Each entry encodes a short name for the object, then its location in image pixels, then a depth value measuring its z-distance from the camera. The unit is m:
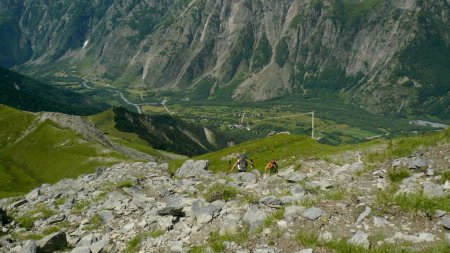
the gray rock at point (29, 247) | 18.94
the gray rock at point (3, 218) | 26.79
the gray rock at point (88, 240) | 20.00
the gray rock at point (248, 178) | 27.64
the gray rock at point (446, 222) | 13.73
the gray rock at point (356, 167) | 26.48
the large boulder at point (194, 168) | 33.25
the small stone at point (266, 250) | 14.06
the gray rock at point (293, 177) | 25.69
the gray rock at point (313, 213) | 15.63
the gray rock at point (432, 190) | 16.63
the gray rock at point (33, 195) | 37.00
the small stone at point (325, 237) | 13.94
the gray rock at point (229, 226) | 16.56
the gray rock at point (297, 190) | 20.48
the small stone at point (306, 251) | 13.42
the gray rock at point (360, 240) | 13.18
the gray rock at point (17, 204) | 33.70
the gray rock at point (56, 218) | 25.18
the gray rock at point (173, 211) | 20.28
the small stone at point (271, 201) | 18.05
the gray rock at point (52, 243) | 19.66
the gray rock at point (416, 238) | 13.22
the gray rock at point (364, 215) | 15.14
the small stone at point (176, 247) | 16.45
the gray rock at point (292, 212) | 15.94
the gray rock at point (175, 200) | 21.30
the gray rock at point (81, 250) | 18.58
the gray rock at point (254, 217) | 16.28
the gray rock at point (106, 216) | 22.84
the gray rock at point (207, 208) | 19.02
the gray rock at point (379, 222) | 14.78
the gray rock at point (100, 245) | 18.73
